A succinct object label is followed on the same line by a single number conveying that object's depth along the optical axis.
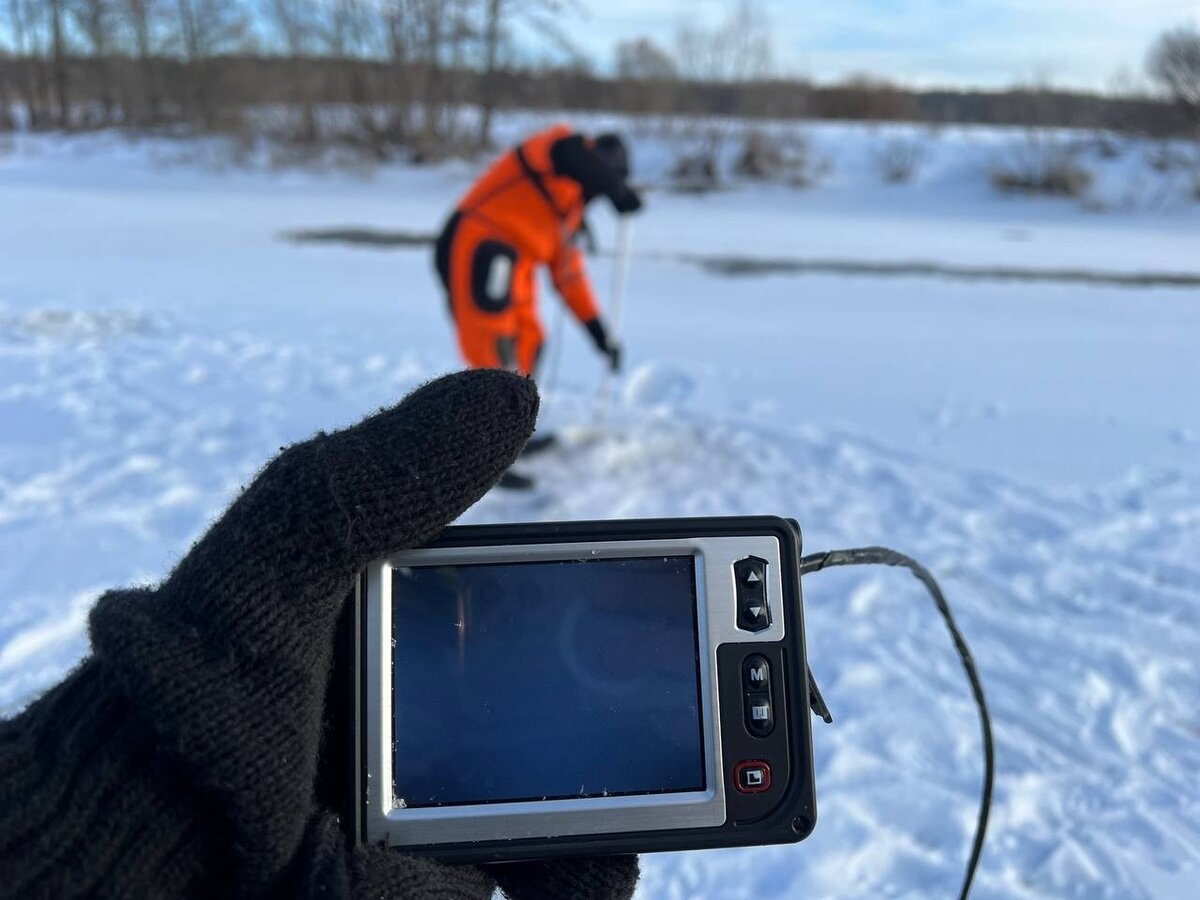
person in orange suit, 4.06
